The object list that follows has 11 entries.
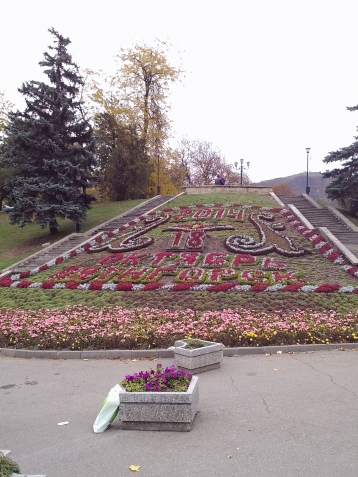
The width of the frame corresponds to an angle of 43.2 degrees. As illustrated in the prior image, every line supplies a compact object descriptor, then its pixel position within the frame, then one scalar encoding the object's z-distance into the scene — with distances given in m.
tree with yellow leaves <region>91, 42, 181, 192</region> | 38.88
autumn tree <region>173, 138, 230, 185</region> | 56.19
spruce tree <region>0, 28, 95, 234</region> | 22.91
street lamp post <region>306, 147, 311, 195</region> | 33.75
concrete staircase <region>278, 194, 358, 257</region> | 20.05
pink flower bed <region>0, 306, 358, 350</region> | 8.88
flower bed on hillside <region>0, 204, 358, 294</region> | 14.20
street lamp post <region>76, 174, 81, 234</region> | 23.80
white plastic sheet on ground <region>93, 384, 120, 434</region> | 5.02
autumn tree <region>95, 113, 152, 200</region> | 33.12
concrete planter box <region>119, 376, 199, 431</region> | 4.98
